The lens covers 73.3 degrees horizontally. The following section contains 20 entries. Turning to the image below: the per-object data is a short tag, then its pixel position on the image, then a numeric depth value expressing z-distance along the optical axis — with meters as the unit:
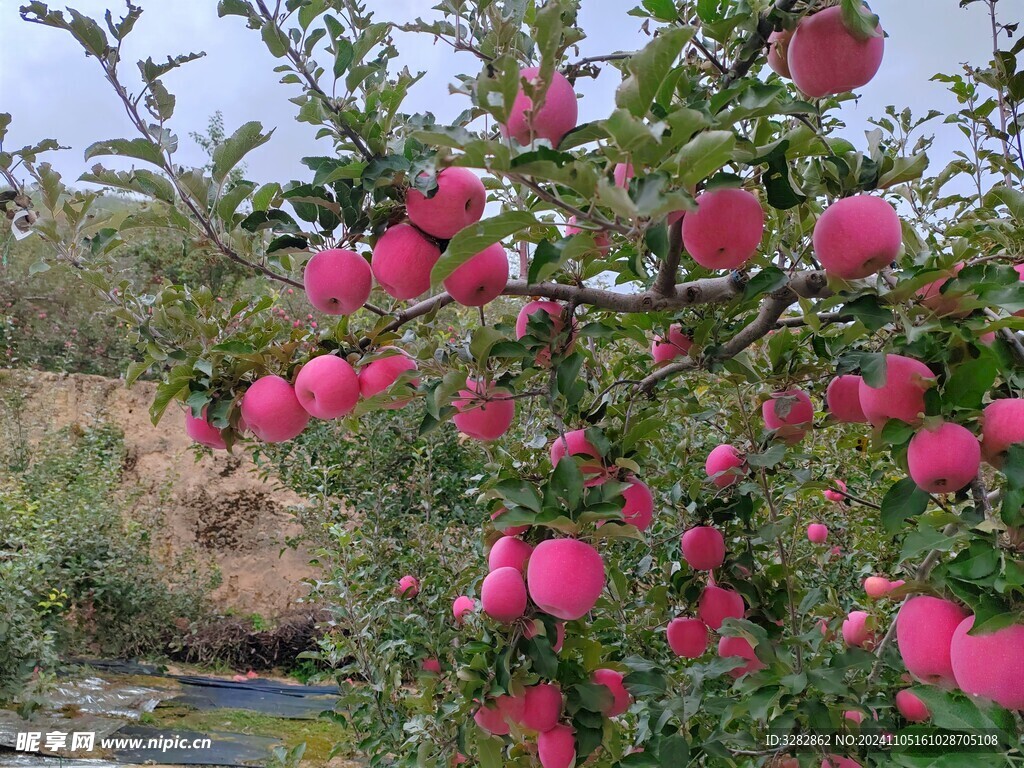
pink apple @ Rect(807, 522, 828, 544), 1.85
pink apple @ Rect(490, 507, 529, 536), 0.98
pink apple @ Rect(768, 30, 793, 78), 0.75
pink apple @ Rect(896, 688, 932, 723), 1.00
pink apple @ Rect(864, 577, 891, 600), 1.23
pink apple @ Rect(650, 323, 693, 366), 1.14
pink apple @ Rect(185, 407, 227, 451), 0.99
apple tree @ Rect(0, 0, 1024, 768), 0.62
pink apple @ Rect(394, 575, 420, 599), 1.83
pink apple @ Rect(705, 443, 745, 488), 1.20
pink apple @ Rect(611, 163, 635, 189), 0.60
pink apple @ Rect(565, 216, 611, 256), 0.89
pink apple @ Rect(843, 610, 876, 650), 1.16
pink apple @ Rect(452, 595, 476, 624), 1.34
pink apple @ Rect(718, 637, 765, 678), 1.09
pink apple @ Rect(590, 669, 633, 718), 1.06
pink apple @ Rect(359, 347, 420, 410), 0.95
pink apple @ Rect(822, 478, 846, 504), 1.84
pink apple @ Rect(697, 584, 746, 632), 1.16
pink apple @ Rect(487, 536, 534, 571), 0.94
